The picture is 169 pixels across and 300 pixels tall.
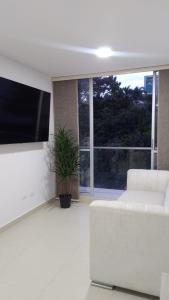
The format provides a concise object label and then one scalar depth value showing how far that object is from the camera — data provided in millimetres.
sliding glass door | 4012
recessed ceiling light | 2856
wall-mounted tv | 2996
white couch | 1780
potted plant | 4133
